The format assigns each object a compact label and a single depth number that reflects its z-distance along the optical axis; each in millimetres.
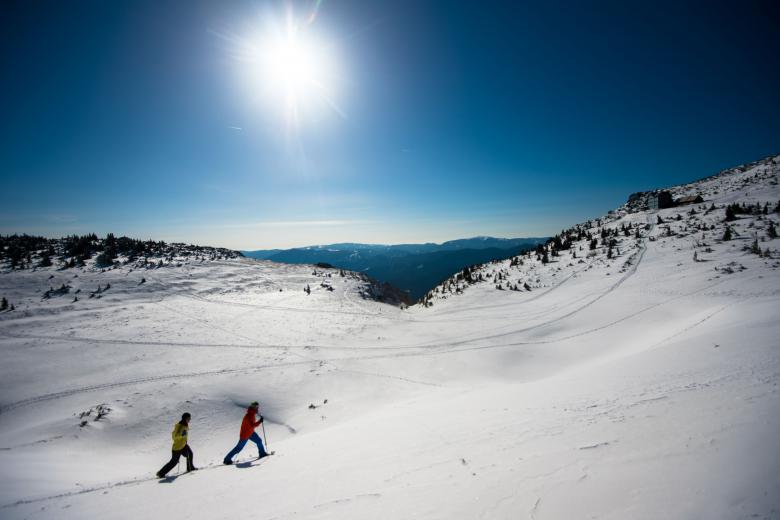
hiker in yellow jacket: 7082
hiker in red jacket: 7703
